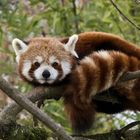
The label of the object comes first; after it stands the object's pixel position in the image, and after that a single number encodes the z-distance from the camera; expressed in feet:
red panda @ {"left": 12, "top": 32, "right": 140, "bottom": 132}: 19.95
